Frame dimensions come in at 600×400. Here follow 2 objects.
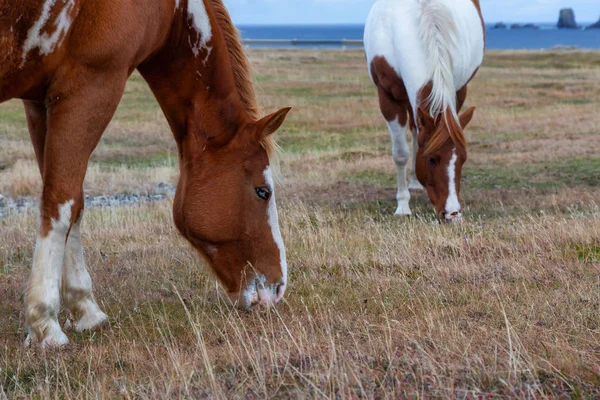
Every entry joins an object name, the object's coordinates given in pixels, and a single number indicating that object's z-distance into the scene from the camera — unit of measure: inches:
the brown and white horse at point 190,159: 317.7
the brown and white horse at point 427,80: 625.0
